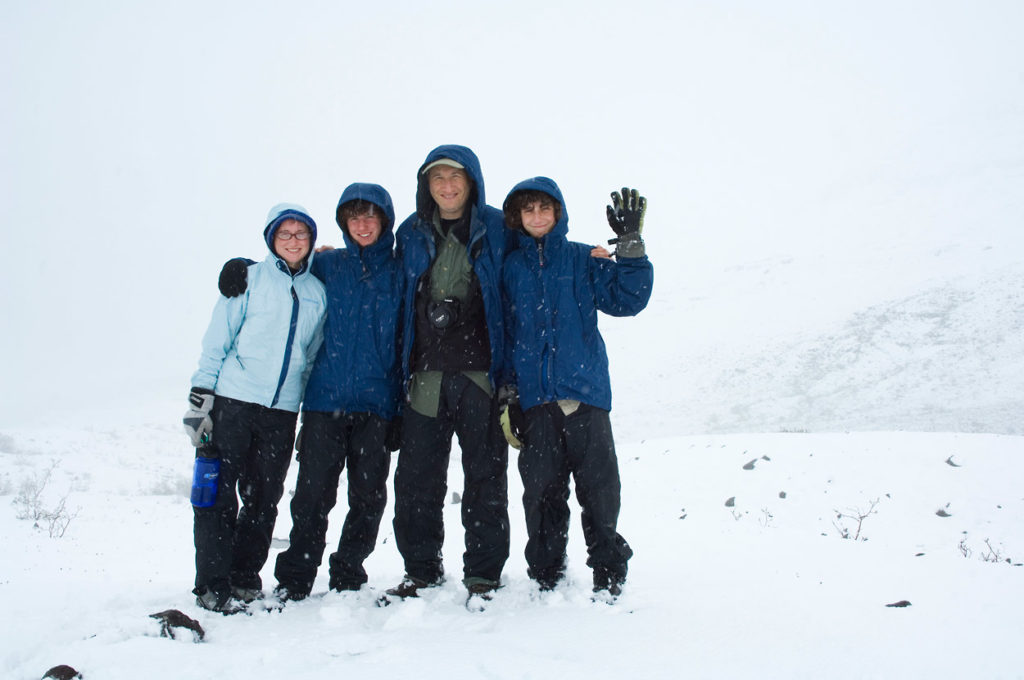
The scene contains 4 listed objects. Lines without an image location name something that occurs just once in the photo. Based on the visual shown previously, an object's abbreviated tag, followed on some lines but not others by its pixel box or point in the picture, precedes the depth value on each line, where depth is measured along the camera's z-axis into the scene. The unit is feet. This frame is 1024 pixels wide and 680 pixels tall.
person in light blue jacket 12.38
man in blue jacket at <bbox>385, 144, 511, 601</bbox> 12.77
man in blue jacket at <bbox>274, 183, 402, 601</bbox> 12.99
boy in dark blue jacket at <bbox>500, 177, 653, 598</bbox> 12.23
